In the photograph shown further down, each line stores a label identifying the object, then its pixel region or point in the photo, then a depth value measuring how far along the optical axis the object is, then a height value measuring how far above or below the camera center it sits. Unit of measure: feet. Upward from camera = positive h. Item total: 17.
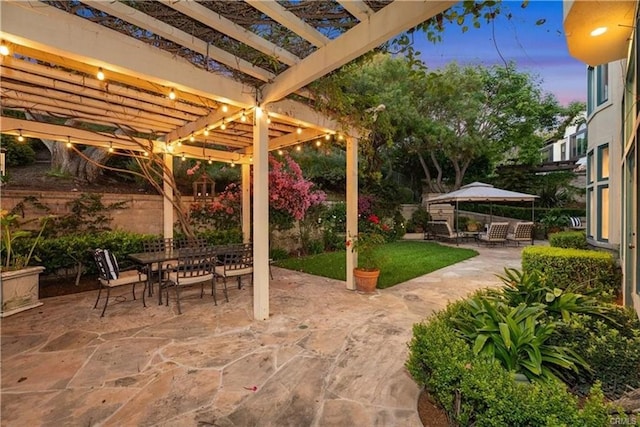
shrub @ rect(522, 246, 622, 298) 14.78 -3.18
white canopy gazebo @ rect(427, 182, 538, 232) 34.35 +1.48
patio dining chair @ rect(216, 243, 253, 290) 16.27 -2.98
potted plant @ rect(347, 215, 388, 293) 17.06 -3.23
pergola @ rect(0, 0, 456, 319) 8.07 +5.18
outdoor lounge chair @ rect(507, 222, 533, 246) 35.04 -2.99
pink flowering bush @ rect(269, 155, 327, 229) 24.91 +1.39
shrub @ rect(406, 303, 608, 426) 4.68 -3.27
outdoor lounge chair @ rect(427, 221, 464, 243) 37.65 -3.11
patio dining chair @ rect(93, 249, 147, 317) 13.80 -2.92
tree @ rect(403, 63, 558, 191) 42.09 +13.99
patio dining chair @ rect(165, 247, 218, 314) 14.17 -2.99
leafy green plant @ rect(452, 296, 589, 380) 6.51 -3.14
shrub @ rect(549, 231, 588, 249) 21.24 -2.48
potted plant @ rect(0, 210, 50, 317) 13.97 -3.22
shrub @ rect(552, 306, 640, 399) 7.09 -3.63
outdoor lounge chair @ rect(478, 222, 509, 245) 35.09 -3.00
